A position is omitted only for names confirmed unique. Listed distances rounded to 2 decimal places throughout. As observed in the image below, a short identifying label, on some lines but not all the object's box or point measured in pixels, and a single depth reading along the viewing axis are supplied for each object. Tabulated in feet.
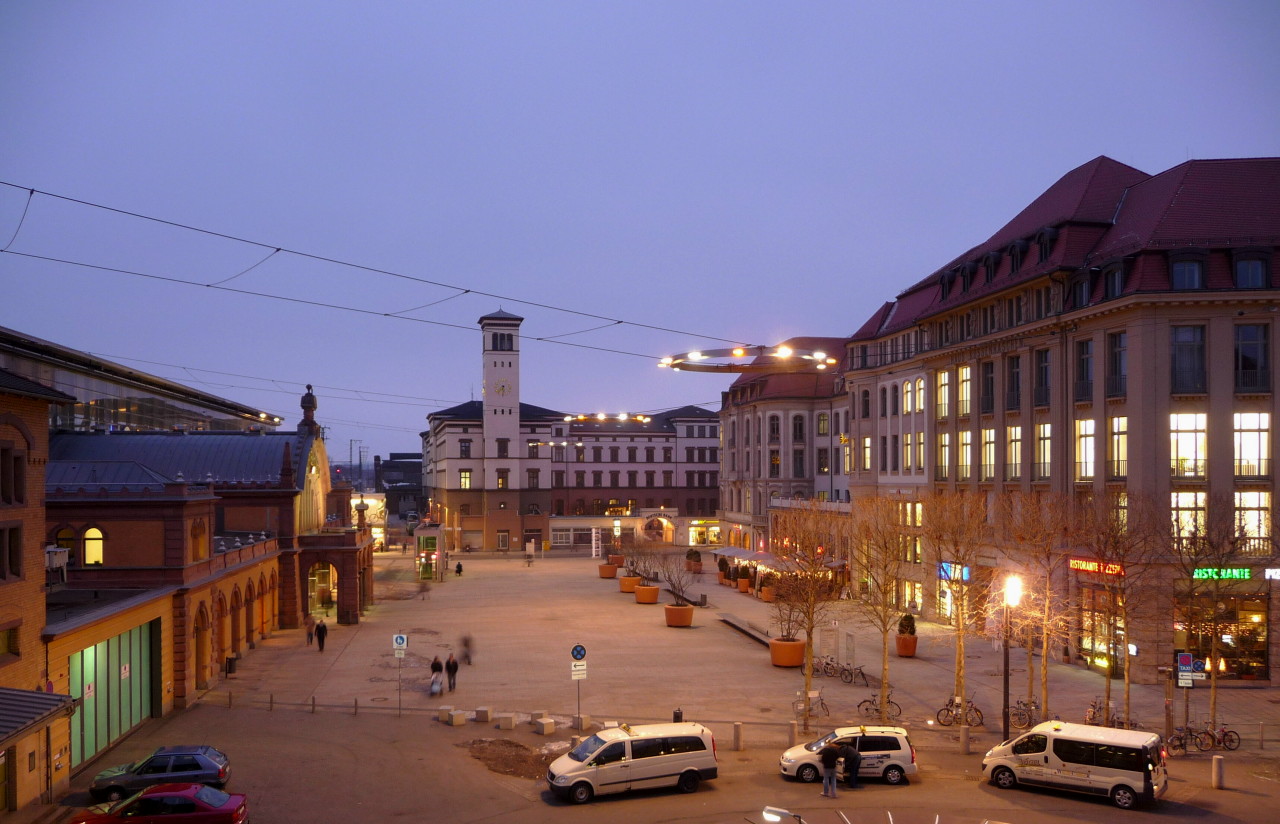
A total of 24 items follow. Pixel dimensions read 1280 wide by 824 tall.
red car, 58.80
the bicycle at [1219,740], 79.97
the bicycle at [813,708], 91.20
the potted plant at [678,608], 150.74
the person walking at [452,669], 105.09
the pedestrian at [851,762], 71.10
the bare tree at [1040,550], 91.25
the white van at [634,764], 68.33
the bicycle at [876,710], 91.97
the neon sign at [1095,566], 95.14
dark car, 67.15
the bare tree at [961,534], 101.40
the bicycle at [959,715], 89.04
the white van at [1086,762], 66.39
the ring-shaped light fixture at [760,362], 73.10
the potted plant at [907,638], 125.08
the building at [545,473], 307.58
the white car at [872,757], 71.82
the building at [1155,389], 106.01
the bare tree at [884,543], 93.74
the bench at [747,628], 138.55
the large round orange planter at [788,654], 117.70
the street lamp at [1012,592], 82.53
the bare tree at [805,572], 98.92
